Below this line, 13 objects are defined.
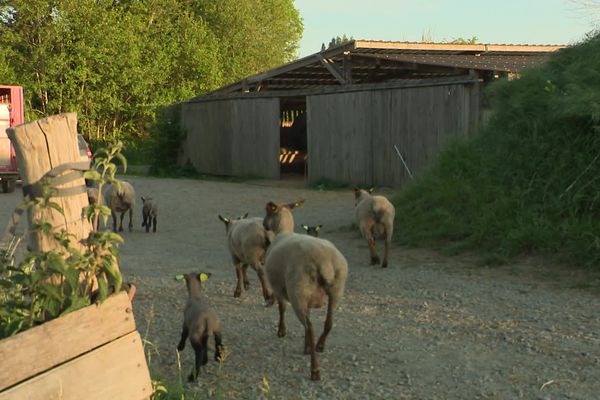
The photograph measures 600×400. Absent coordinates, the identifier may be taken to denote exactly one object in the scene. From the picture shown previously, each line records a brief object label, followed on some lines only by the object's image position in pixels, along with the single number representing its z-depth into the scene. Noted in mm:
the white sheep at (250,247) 7828
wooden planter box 3312
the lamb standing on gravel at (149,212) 13312
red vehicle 20422
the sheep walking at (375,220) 9930
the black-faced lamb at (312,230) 7984
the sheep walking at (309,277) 5719
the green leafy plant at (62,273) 3596
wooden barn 17922
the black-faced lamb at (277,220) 7770
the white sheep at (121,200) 13148
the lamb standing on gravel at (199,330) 5492
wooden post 3744
